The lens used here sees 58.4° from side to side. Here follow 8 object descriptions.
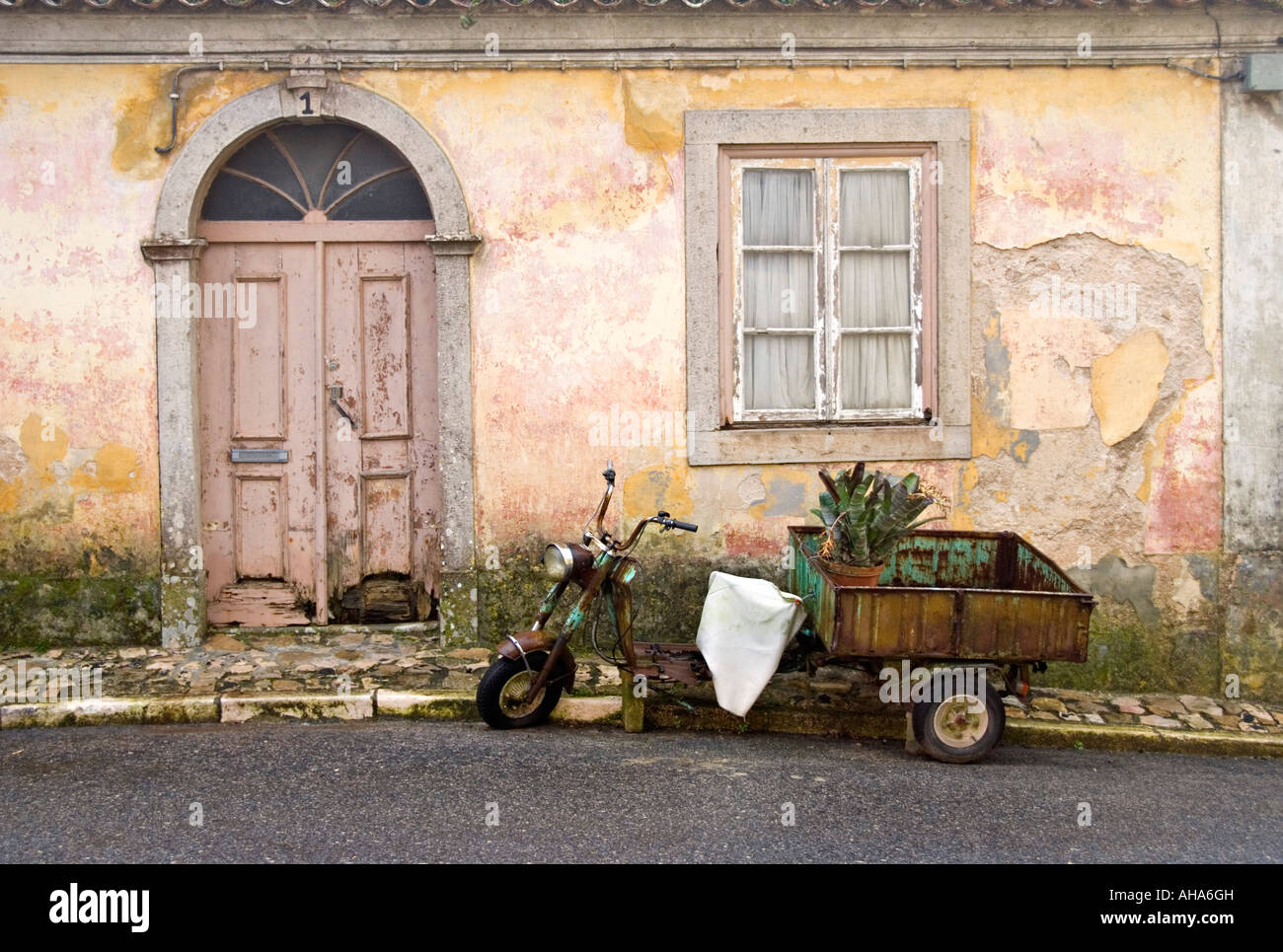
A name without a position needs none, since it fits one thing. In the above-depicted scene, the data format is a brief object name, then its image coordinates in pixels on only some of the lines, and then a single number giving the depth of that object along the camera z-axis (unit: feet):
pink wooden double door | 25.09
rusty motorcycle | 18.47
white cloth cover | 19.22
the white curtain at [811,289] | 24.71
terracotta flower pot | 18.94
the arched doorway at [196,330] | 23.94
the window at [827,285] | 24.35
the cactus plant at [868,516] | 18.84
